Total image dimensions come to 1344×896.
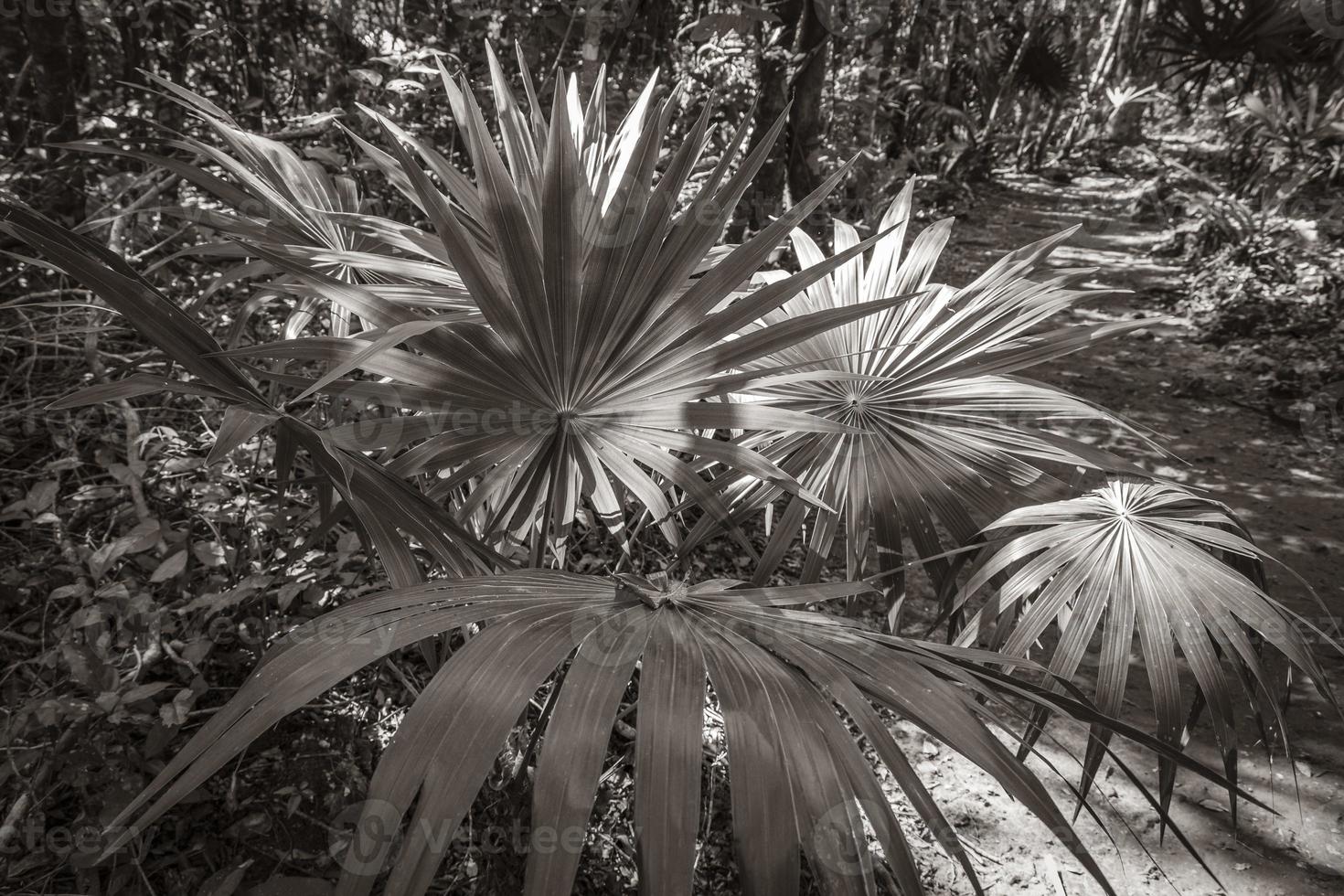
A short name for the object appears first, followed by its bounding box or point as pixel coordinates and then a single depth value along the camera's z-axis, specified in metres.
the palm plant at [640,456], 0.62
